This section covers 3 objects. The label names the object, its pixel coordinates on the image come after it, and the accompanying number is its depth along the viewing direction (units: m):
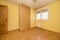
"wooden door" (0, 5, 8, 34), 1.92
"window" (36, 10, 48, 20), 2.60
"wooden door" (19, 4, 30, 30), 2.39
